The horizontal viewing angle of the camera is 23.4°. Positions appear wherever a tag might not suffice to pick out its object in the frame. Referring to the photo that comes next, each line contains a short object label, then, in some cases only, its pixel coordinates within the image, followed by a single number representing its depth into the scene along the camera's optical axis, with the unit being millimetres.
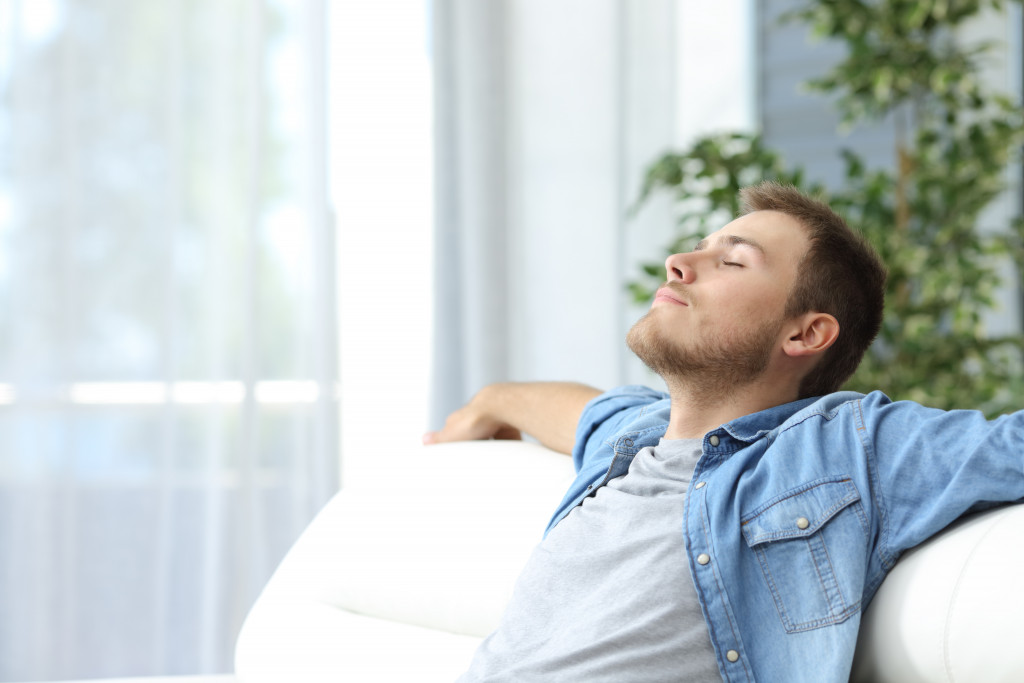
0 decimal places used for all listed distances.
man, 2168
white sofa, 2475
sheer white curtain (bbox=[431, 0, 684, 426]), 4021
